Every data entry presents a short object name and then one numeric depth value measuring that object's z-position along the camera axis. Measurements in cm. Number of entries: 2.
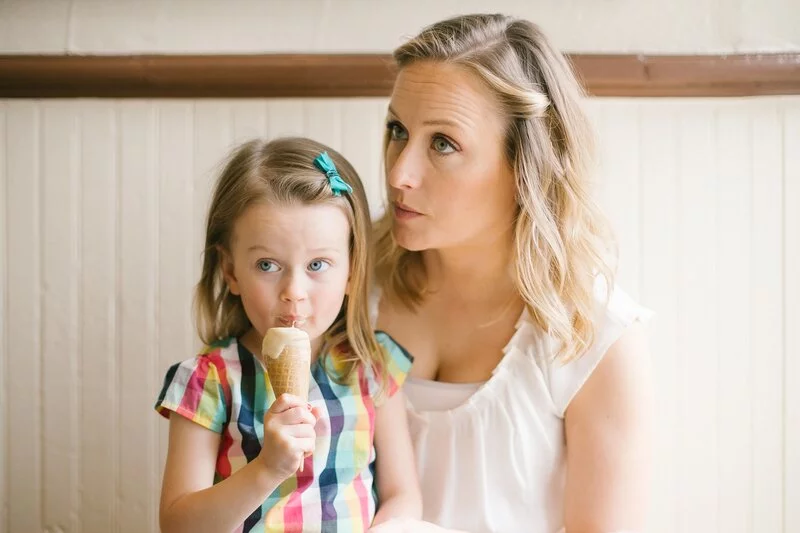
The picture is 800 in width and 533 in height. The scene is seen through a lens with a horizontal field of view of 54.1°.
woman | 148
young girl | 133
